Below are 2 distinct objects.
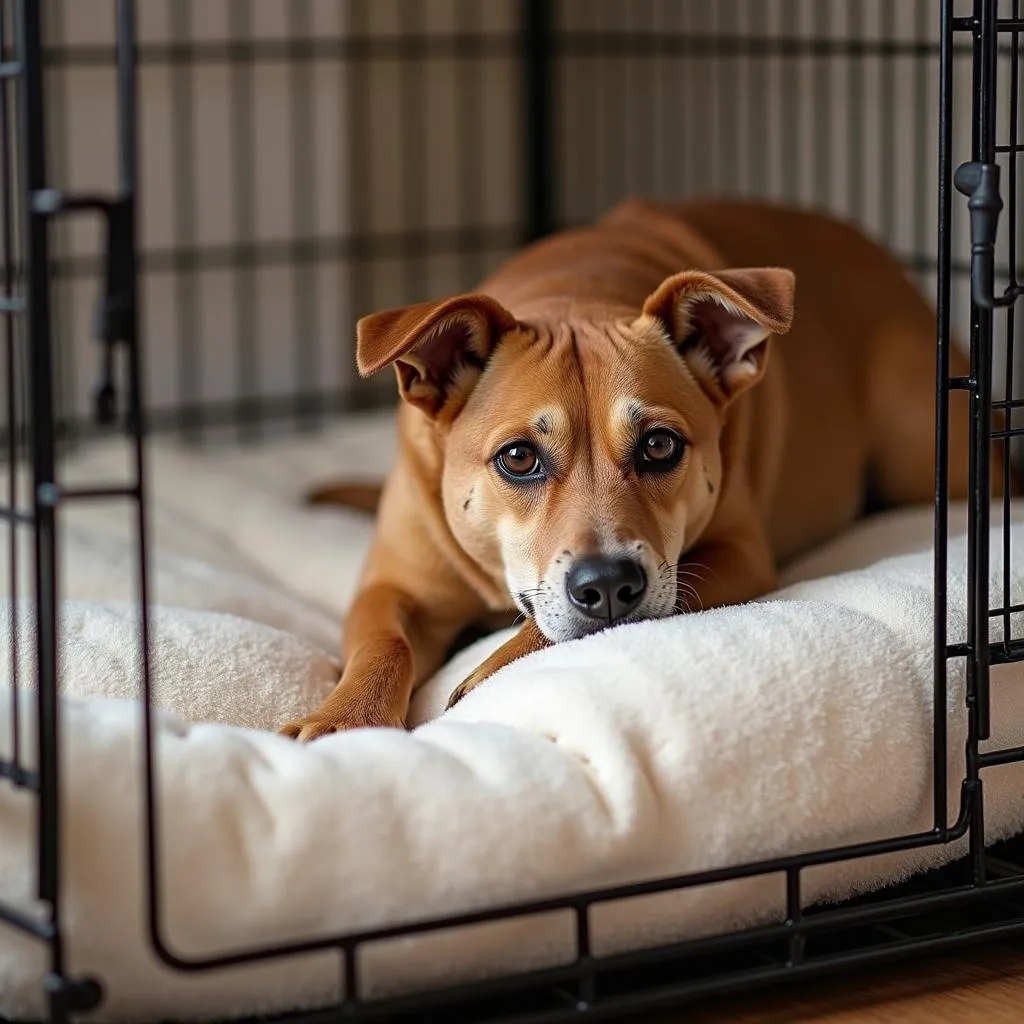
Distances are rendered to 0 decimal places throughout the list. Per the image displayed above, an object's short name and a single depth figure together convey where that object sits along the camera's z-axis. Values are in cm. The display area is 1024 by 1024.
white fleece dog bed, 110
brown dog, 128
